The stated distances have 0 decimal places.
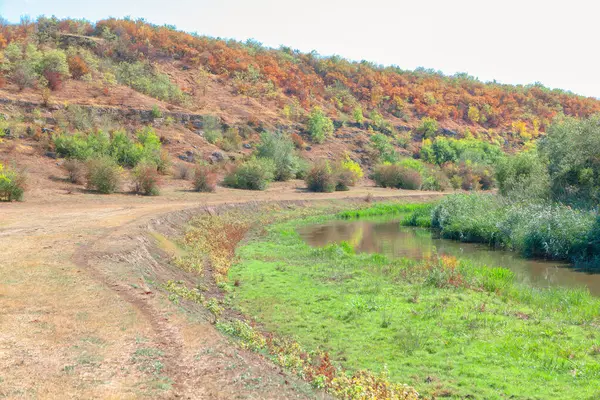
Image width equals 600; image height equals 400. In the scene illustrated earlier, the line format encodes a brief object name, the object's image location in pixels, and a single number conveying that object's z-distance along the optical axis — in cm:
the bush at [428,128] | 7544
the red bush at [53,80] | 4538
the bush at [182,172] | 3975
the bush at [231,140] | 4944
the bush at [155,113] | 4750
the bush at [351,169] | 4909
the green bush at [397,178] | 5391
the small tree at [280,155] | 4709
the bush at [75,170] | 3203
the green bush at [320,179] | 4475
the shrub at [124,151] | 3803
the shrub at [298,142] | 5738
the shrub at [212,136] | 4958
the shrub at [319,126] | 6116
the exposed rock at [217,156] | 4603
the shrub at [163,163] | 3985
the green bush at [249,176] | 4122
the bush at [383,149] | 6284
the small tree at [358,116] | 7078
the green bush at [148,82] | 5400
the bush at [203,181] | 3684
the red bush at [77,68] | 4931
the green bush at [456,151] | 6806
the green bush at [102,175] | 3088
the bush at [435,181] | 5631
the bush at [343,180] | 4719
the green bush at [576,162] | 2356
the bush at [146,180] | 3216
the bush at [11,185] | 2503
